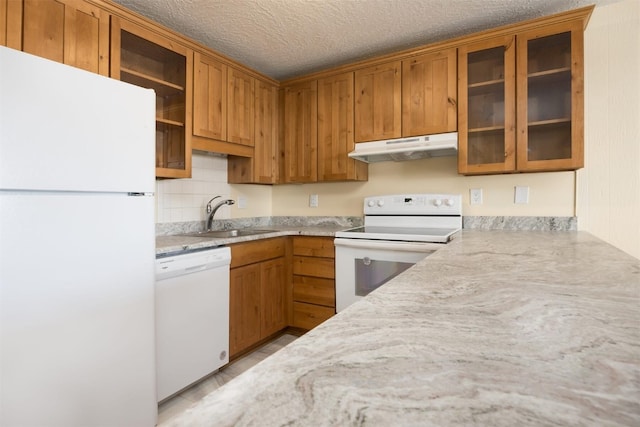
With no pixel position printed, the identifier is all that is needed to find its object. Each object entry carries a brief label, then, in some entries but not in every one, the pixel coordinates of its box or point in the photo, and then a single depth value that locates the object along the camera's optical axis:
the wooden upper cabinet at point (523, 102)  1.99
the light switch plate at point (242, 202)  3.03
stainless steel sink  2.46
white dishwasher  1.71
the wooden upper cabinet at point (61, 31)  1.44
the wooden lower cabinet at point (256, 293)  2.21
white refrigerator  1.09
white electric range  2.14
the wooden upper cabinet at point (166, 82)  1.96
